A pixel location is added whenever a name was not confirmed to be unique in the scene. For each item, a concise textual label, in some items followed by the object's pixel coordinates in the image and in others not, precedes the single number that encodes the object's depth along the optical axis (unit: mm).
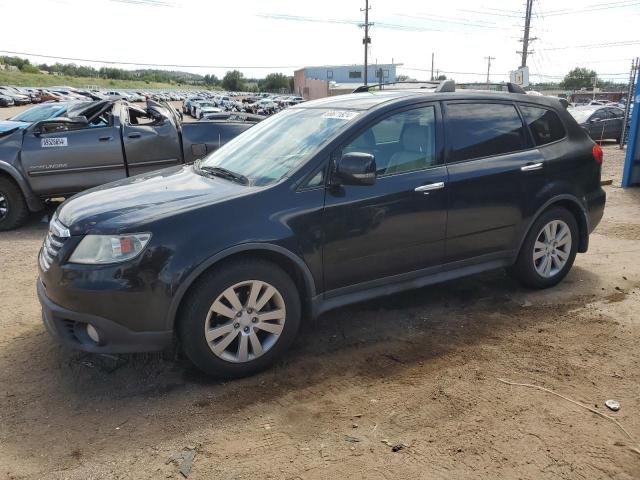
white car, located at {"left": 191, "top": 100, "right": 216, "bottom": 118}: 38144
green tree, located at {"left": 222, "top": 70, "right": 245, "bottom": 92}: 138338
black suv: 3094
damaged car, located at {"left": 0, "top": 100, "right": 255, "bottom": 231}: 7367
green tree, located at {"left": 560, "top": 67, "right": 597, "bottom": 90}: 85625
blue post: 10102
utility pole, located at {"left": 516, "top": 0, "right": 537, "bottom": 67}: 40969
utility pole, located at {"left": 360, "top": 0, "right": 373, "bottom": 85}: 52969
